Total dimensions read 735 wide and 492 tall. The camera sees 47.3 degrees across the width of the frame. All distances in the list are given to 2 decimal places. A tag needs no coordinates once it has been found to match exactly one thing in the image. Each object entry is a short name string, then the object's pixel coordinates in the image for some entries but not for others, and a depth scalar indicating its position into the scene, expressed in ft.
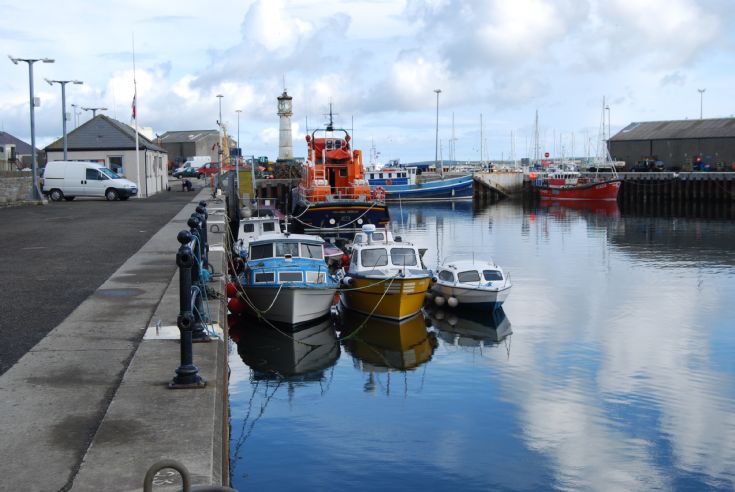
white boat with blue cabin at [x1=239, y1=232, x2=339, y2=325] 70.64
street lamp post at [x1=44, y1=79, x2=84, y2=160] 161.80
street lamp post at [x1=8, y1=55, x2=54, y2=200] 137.49
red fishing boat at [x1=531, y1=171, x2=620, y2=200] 285.23
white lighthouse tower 341.82
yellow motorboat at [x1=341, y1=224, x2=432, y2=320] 75.92
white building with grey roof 176.14
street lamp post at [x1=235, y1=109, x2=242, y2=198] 169.25
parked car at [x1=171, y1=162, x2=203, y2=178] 325.83
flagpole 163.44
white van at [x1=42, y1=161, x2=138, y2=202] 153.79
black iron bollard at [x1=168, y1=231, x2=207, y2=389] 30.50
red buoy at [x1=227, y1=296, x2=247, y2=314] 75.92
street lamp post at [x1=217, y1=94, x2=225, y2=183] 182.35
